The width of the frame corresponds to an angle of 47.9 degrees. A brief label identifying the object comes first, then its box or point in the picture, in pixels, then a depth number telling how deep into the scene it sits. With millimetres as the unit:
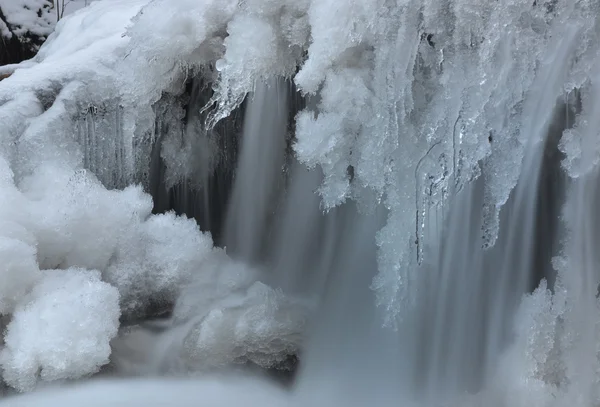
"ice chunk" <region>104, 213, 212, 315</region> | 2707
